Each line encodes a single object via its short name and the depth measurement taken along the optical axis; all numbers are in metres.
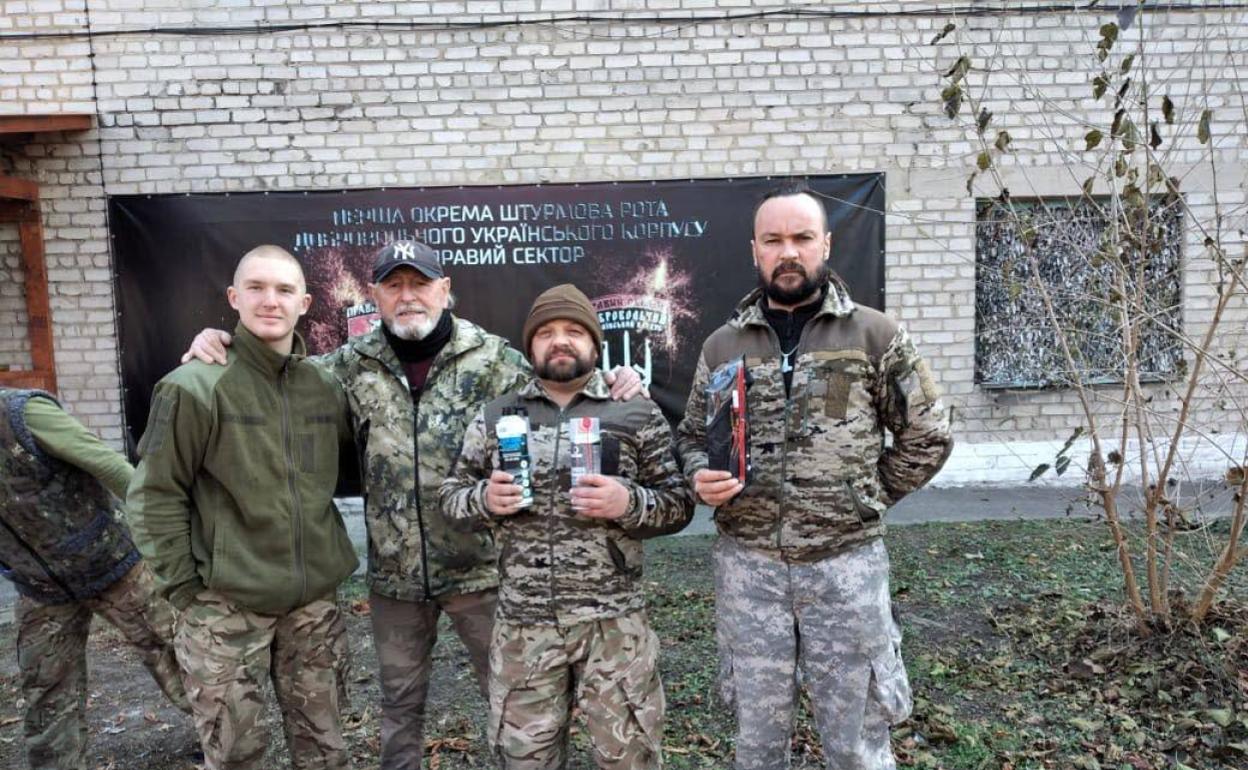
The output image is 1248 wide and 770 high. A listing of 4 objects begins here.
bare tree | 3.25
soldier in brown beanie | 2.32
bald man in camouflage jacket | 2.34
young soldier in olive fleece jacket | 2.37
